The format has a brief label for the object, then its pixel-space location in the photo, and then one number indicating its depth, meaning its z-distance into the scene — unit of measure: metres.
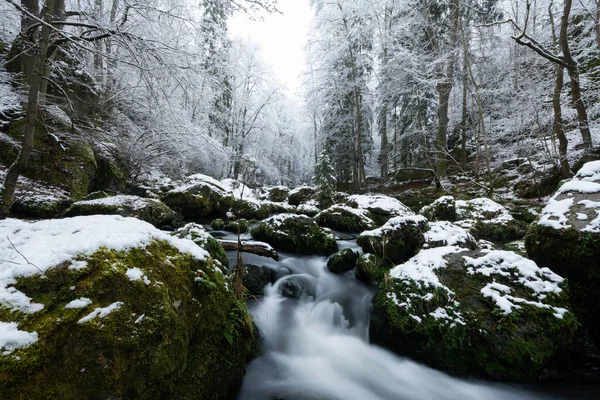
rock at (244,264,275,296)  4.60
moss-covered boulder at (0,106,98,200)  5.66
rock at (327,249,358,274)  5.59
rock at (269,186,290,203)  18.58
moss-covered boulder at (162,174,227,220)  9.61
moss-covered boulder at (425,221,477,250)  5.06
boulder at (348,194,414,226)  8.85
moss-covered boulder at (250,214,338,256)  6.55
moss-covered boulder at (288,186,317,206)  16.02
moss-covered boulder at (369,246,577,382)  2.79
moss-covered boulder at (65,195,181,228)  5.55
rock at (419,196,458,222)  8.04
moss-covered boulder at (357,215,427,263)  5.11
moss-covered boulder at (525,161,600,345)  3.18
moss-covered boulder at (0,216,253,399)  1.36
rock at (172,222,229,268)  3.71
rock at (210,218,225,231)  8.62
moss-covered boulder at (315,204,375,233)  8.56
